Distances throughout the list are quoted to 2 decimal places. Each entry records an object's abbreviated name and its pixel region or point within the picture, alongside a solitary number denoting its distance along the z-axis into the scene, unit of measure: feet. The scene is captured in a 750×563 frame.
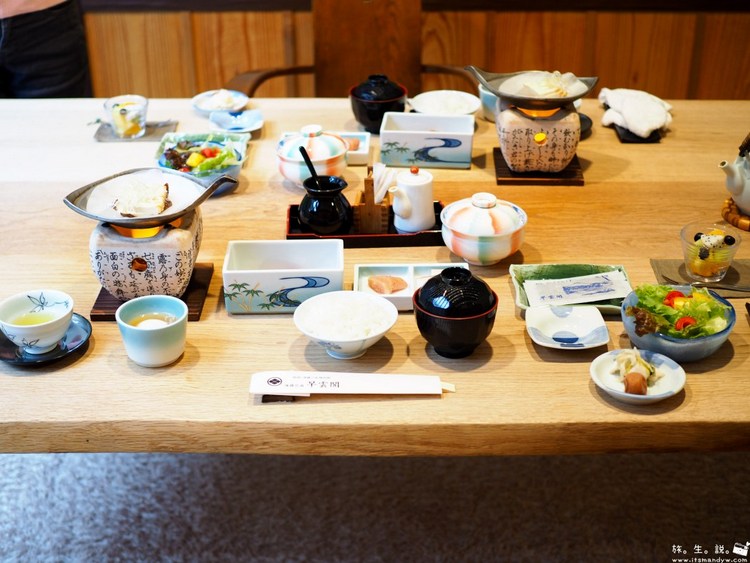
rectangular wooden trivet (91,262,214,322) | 4.93
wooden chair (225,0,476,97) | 9.35
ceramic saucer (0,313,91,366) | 4.47
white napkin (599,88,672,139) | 7.38
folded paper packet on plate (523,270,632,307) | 4.98
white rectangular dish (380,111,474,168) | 6.82
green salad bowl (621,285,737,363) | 4.38
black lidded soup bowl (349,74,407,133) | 7.41
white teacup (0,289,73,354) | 4.38
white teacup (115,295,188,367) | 4.34
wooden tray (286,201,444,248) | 5.71
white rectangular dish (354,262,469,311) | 4.97
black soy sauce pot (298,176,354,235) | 5.67
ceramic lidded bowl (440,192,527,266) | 5.28
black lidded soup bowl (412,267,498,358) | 4.38
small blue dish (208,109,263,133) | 7.62
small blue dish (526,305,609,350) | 4.60
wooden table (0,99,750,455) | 4.10
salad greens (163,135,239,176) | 6.52
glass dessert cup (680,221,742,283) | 5.16
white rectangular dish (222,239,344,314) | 4.83
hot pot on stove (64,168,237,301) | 4.75
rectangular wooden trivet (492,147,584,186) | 6.67
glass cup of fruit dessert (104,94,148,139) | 7.35
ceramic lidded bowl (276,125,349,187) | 6.47
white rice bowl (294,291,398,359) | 4.45
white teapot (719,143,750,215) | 5.79
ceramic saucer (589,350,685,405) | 4.14
